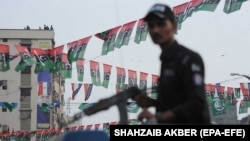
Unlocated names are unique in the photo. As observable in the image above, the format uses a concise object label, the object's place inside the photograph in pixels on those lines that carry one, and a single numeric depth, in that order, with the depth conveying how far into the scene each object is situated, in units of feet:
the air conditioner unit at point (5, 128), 178.09
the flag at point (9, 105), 90.88
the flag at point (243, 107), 85.78
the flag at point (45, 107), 93.45
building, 179.83
